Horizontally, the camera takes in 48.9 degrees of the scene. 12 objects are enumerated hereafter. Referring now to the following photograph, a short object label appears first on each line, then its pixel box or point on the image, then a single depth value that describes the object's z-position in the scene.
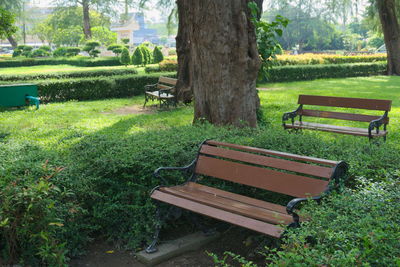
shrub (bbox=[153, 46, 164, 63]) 32.12
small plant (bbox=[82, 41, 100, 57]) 42.62
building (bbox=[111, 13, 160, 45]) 95.00
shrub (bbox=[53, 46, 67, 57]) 46.25
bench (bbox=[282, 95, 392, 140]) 6.93
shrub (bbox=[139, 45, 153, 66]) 30.36
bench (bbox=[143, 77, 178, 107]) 12.34
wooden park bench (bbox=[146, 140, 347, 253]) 3.15
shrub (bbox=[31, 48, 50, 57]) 47.30
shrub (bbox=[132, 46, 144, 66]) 29.41
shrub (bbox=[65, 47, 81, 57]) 46.19
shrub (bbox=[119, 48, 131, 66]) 31.71
